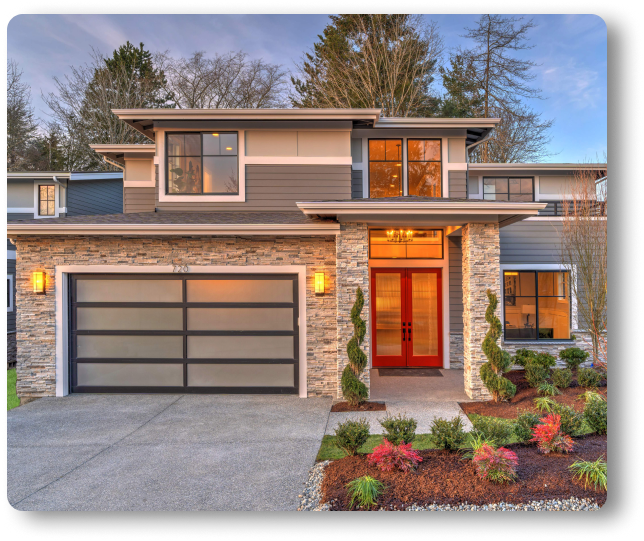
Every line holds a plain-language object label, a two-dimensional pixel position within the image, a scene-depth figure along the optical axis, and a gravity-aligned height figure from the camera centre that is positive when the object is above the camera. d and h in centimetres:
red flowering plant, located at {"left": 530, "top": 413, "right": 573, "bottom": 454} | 401 -171
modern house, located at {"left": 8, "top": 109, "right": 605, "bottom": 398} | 661 +23
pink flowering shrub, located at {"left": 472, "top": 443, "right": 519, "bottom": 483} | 344 -171
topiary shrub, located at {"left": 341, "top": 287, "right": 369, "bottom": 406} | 606 -140
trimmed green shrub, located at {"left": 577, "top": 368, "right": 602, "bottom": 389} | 645 -172
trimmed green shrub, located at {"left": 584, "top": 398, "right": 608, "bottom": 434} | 452 -166
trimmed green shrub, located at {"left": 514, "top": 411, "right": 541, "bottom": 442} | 421 -168
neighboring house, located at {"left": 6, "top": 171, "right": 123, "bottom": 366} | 1380 +312
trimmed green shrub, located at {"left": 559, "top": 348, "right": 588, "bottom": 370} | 736 -154
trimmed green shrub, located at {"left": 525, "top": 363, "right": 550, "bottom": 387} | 658 -169
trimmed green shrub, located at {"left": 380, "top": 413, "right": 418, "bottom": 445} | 395 -160
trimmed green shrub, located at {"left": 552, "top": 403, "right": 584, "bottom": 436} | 425 -161
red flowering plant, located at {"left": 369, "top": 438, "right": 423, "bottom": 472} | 366 -175
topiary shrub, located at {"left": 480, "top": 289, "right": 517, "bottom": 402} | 609 -140
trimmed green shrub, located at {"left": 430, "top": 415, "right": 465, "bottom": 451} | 405 -169
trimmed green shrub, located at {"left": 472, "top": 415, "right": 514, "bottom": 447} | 390 -160
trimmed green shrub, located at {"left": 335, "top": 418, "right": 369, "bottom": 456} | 405 -170
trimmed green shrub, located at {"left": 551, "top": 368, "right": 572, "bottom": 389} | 650 -174
